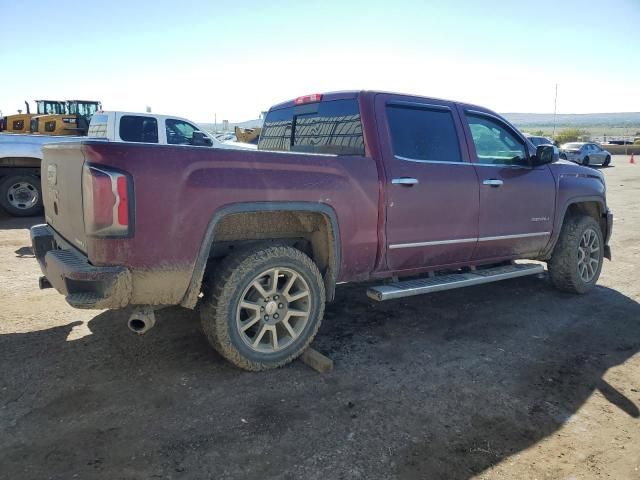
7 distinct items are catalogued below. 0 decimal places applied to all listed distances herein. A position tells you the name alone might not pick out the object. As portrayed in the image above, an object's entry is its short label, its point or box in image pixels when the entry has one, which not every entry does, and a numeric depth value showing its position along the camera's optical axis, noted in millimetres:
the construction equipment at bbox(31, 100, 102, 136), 13891
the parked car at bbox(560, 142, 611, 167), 28562
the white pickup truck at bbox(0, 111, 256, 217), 9531
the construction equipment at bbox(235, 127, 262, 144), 26344
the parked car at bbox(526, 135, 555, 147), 21436
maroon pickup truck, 2996
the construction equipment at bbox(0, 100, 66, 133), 15442
